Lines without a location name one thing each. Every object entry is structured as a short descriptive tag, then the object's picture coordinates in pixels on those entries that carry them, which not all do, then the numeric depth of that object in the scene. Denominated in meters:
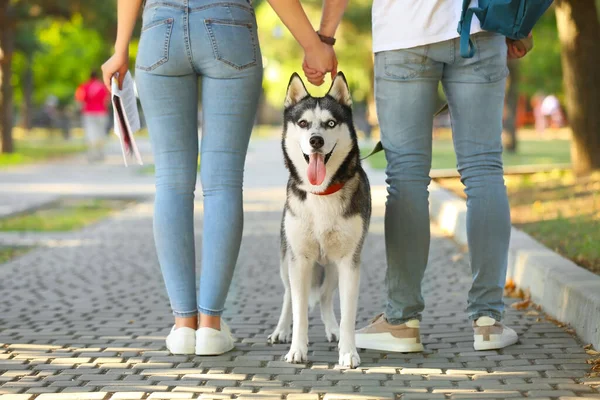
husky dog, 4.48
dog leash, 4.88
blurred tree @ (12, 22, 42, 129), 30.62
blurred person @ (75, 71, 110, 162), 21.55
